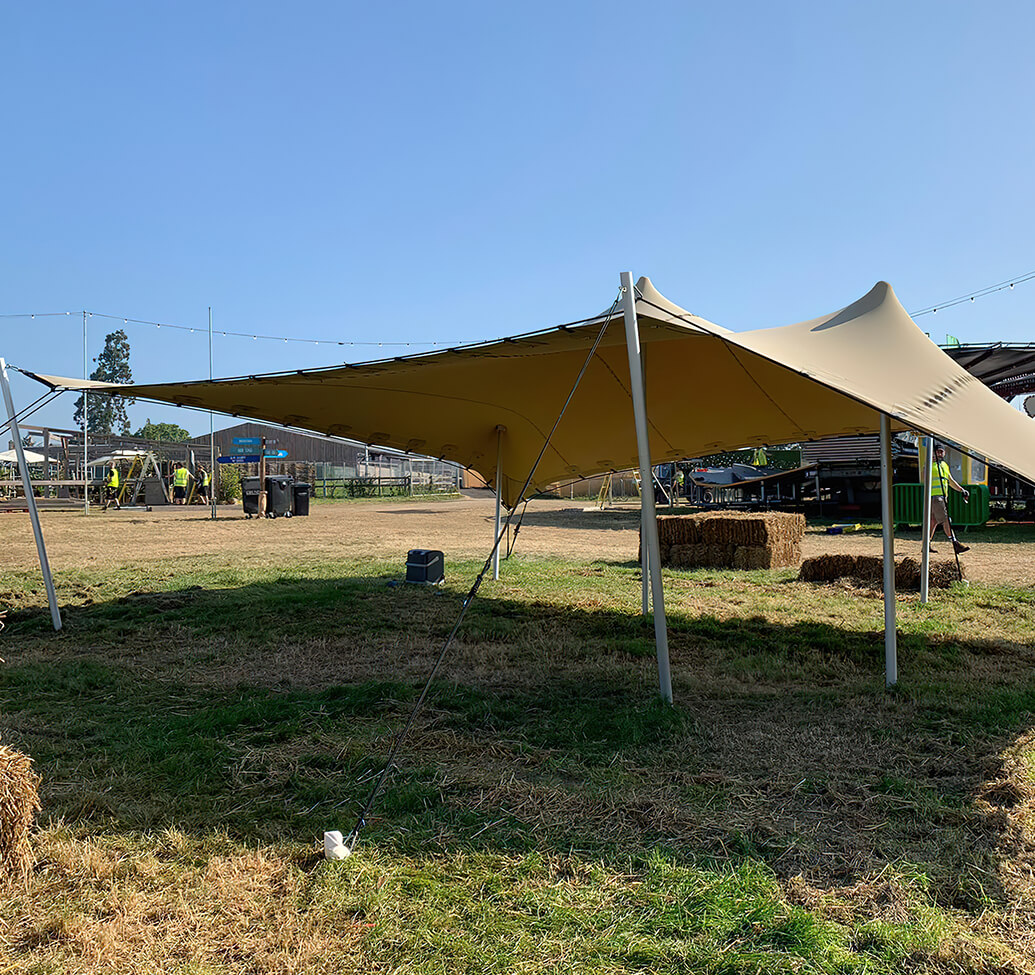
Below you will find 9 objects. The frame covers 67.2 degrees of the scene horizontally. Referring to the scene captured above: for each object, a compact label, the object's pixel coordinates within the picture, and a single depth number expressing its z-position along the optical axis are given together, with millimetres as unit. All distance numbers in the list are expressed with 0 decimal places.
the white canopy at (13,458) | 29817
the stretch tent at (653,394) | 4328
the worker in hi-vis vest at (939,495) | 9586
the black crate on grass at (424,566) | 8617
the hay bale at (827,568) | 8742
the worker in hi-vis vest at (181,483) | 27889
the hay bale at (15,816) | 2426
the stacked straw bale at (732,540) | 10289
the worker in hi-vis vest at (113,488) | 26500
